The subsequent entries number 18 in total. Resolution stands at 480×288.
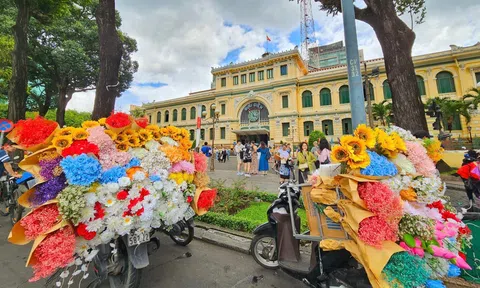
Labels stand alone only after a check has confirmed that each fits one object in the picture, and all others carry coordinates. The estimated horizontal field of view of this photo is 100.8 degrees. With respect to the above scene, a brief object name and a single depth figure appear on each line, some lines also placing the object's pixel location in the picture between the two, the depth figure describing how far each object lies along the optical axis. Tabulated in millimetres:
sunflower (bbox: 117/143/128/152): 2166
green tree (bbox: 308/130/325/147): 17719
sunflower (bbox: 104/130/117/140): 2152
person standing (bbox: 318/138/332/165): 5766
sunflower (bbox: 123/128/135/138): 2262
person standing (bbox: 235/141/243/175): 11531
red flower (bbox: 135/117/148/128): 2382
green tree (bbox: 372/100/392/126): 19800
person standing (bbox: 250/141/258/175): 11367
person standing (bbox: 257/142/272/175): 10461
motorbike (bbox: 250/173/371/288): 1945
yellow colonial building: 21527
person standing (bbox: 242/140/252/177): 10548
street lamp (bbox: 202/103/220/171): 12839
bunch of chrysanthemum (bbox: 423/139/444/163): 2075
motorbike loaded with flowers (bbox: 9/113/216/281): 1670
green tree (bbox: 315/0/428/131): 5750
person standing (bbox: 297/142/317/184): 6475
